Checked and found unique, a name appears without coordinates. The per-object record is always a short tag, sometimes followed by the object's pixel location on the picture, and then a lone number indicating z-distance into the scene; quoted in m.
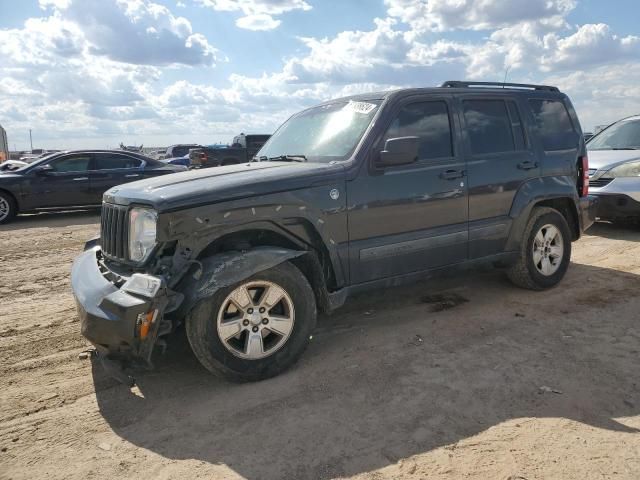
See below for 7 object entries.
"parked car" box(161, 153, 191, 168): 21.73
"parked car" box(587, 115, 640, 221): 7.92
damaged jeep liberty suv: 3.32
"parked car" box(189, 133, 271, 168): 16.70
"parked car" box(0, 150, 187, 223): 11.04
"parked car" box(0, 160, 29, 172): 13.56
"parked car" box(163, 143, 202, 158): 26.31
